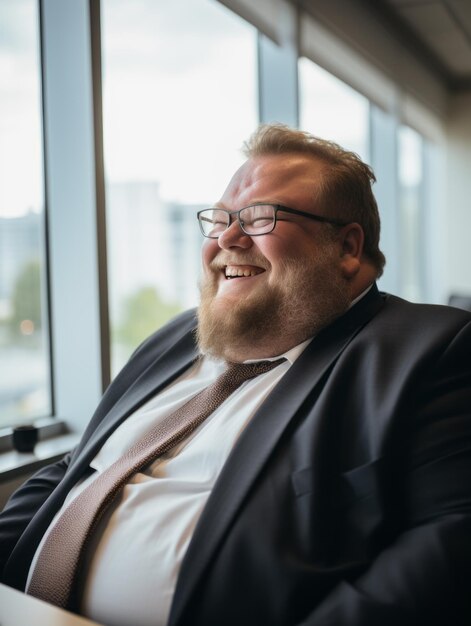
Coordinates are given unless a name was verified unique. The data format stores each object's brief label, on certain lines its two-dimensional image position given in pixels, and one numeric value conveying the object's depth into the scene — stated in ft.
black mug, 6.63
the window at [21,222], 7.21
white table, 2.83
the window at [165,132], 9.18
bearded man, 3.54
